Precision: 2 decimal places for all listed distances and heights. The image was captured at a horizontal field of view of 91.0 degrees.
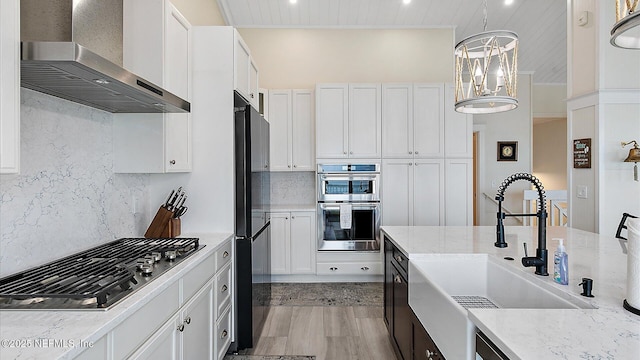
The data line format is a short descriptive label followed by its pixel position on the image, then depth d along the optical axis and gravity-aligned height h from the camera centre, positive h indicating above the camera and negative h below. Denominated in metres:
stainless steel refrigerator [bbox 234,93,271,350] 2.38 -0.34
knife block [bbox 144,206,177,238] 2.22 -0.32
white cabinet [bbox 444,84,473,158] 3.88 +0.61
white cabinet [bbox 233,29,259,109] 2.43 +0.92
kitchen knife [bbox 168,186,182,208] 2.27 -0.14
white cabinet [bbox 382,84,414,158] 3.88 +0.74
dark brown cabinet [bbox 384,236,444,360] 1.50 -0.79
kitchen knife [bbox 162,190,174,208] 2.27 -0.17
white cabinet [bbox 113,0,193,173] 1.90 +0.65
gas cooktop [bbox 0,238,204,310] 1.06 -0.39
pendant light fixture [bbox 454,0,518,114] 1.93 +0.70
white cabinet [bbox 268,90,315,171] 4.06 +0.66
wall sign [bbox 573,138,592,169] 2.76 +0.24
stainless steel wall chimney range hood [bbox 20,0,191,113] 1.08 +0.44
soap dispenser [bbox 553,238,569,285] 1.22 -0.34
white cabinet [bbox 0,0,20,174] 0.94 +0.29
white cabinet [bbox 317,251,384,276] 3.87 -1.02
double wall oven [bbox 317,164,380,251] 3.82 -0.32
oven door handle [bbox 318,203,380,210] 3.81 -0.32
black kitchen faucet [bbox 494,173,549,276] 1.36 -0.25
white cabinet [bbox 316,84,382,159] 3.87 +0.74
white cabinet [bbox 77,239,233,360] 1.07 -0.63
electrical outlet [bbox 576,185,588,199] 2.81 -0.11
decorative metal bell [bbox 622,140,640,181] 2.51 +0.19
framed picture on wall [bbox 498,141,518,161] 5.61 +0.52
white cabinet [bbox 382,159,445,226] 3.88 -0.15
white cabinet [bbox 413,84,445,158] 3.88 +0.74
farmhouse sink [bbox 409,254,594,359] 1.09 -0.51
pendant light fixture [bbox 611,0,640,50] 0.89 +0.48
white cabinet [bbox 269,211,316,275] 3.86 -0.81
